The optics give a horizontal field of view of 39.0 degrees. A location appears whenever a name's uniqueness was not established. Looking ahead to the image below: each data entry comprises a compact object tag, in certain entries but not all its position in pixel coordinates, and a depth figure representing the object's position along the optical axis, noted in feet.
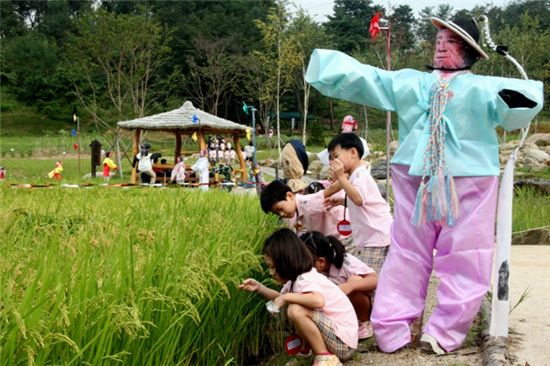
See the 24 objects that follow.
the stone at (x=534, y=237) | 25.14
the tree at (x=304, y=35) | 98.44
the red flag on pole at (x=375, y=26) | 29.90
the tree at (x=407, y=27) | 111.63
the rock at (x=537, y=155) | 59.67
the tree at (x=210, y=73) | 115.65
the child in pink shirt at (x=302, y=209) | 14.08
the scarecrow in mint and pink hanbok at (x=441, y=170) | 10.96
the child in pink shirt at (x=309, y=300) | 10.82
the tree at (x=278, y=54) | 93.81
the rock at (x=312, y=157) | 75.24
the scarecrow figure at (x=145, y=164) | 55.21
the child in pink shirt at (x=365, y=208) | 13.12
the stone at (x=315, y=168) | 67.30
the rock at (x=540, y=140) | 74.38
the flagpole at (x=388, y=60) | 26.61
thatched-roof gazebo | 60.75
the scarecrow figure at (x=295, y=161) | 17.88
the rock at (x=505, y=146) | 64.20
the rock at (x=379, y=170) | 57.67
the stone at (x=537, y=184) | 37.22
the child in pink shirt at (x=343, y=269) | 12.38
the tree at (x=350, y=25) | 150.10
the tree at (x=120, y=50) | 81.35
